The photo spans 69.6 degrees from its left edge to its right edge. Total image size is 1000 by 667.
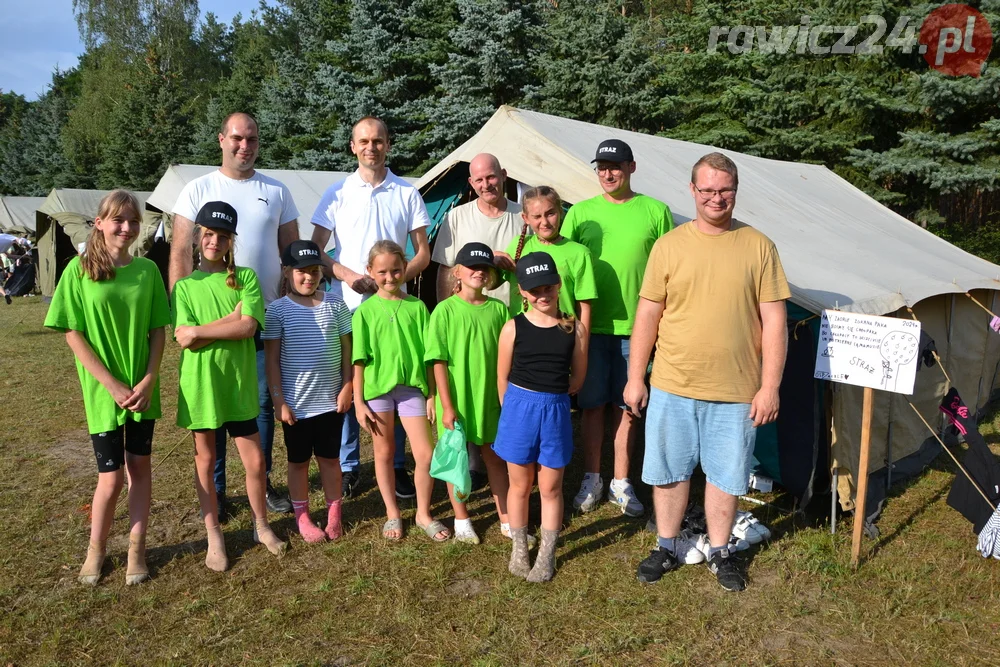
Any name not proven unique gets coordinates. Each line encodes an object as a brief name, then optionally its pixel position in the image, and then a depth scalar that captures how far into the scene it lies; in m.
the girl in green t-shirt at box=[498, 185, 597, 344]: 3.65
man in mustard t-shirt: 3.00
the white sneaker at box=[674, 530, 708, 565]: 3.46
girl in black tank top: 3.21
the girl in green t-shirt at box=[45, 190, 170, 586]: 3.06
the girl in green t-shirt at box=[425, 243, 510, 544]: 3.43
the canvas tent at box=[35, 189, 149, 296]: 13.70
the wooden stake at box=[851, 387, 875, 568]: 3.39
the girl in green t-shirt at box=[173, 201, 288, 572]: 3.25
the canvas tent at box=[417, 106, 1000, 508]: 3.90
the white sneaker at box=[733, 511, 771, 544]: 3.68
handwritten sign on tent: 3.31
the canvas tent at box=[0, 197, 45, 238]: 23.80
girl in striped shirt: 3.52
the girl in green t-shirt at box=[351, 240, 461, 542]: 3.50
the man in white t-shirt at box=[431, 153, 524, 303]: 4.01
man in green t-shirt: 3.78
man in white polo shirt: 3.90
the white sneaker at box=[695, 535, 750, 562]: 3.51
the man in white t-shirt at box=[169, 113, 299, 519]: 3.66
